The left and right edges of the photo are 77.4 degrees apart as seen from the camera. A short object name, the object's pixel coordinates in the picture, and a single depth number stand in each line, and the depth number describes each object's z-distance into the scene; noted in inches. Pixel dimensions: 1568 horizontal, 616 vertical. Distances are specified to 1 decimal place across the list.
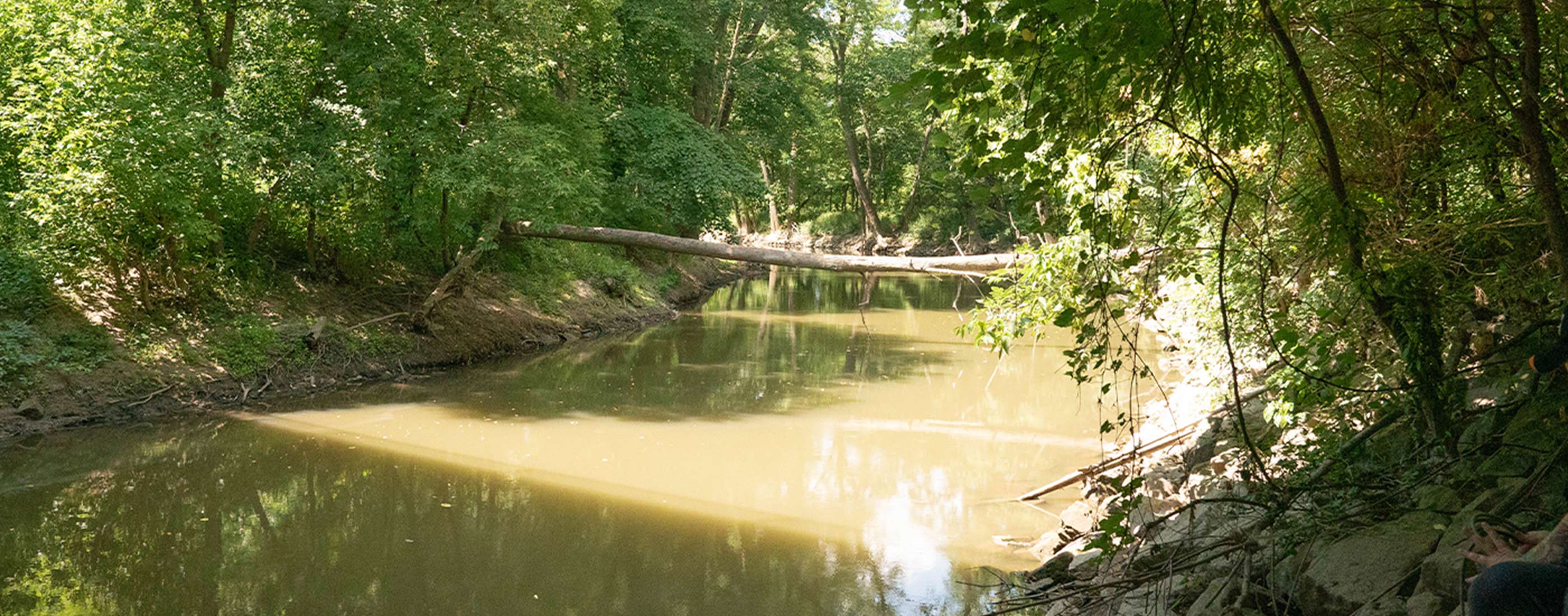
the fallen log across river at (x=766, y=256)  393.1
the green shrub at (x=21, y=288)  379.2
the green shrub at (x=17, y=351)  362.2
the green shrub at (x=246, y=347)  435.8
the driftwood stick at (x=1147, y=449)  305.1
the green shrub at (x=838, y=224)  1768.0
